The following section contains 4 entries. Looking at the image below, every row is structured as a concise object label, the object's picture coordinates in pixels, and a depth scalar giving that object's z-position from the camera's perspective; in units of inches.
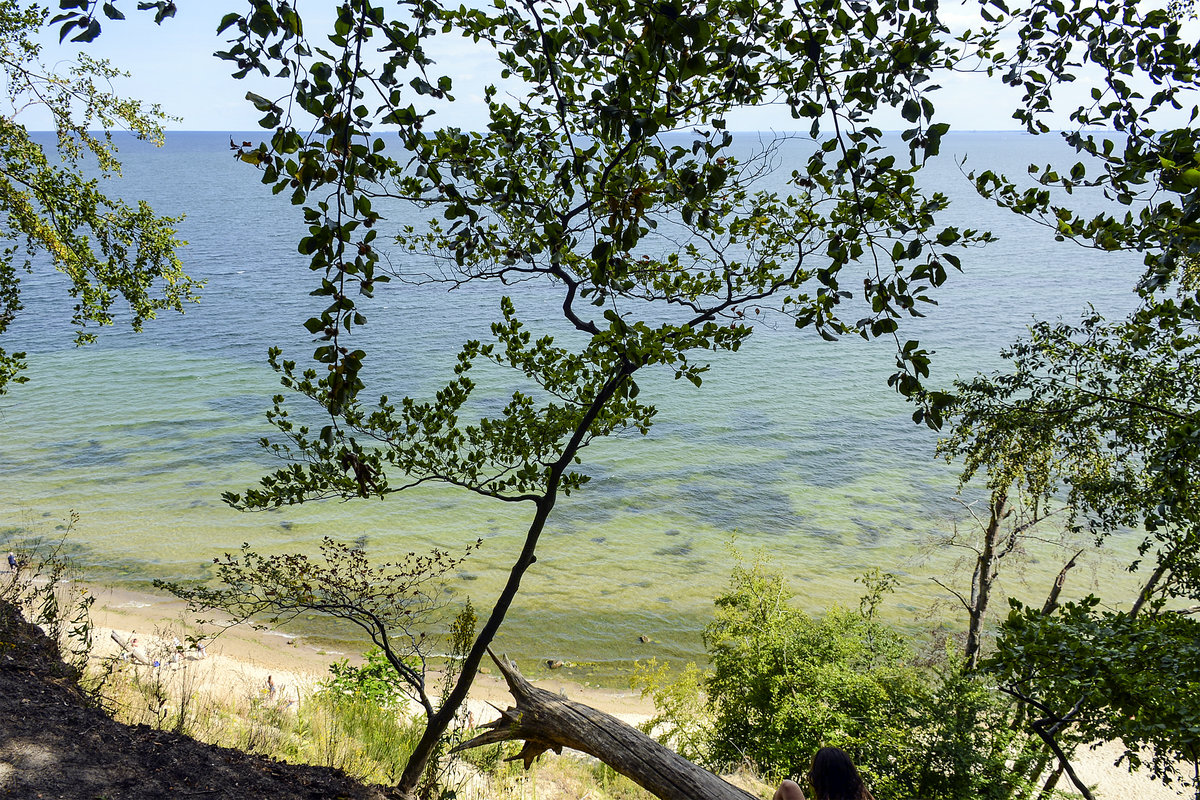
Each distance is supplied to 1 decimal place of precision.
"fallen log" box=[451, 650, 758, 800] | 216.1
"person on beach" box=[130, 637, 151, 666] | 483.4
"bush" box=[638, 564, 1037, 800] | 324.8
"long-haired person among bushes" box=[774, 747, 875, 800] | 161.0
